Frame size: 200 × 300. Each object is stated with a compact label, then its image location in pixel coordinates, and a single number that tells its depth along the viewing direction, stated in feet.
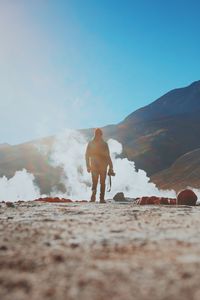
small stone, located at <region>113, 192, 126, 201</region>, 58.03
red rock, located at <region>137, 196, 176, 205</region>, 40.11
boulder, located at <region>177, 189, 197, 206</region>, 38.26
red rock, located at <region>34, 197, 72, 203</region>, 48.97
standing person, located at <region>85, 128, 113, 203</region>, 44.06
